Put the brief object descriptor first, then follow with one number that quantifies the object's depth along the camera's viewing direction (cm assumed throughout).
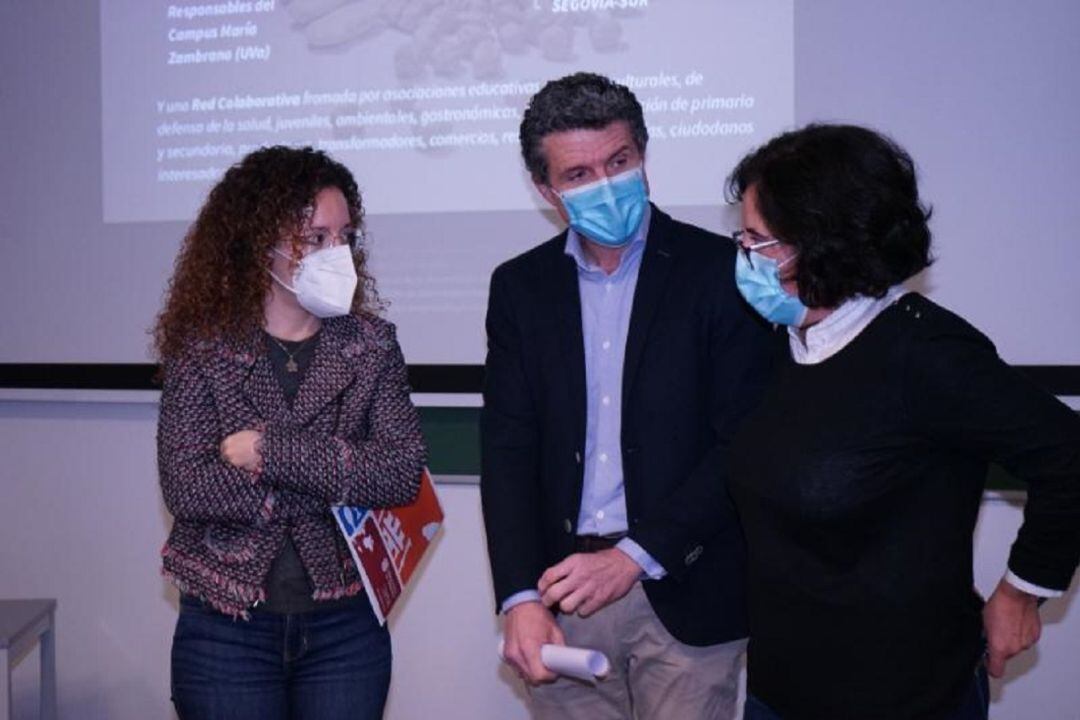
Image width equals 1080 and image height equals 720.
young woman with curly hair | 189
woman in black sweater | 152
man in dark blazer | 190
